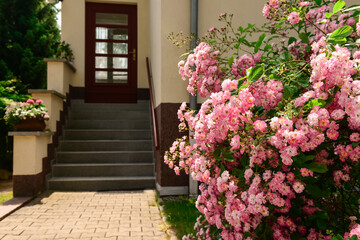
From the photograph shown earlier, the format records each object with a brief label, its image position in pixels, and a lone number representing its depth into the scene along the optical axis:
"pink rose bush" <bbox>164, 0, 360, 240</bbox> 1.46
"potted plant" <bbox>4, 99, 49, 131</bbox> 4.91
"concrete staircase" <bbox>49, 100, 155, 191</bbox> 5.38
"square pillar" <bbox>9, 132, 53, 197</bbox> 4.81
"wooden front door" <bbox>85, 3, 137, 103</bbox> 7.79
